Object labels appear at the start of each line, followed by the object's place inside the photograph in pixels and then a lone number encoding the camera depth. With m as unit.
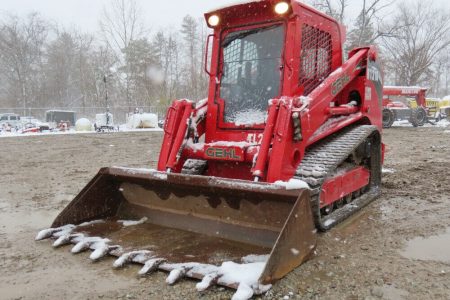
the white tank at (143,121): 25.92
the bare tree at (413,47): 44.16
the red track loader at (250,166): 3.37
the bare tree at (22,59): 47.53
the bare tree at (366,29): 28.84
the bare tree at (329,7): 28.09
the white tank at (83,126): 25.62
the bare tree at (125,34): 39.50
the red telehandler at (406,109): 21.62
